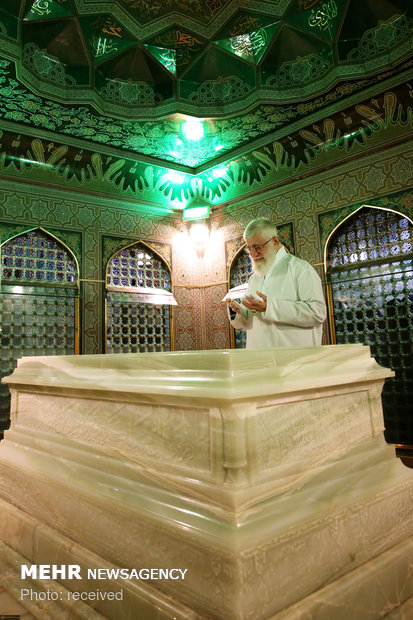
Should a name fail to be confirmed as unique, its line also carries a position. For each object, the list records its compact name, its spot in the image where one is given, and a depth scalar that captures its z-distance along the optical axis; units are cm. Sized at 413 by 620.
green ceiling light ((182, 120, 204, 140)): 561
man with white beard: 238
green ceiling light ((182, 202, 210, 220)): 711
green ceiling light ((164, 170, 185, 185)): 686
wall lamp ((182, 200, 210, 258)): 713
